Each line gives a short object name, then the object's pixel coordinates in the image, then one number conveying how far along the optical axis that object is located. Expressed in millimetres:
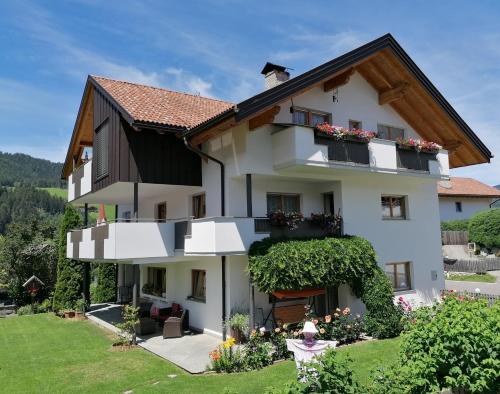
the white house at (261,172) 13242
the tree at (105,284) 23500
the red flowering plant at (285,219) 13258
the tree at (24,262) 23953
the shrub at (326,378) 5508
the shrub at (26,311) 21938
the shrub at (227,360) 10273
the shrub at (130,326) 13492
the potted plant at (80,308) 19250
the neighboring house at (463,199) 42500
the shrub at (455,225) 39606
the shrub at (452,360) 6195
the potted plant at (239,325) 12805
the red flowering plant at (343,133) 13562
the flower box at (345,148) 13625
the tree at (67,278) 20297
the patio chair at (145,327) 14742
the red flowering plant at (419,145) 15922
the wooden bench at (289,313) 13914
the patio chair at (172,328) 14242
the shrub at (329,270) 12047
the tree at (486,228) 36469
